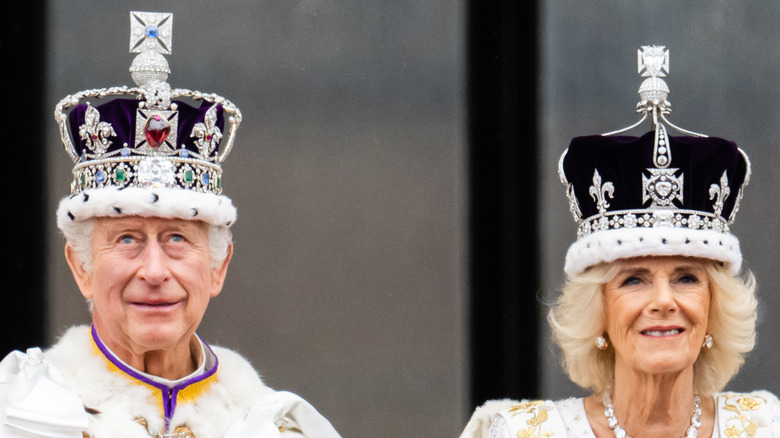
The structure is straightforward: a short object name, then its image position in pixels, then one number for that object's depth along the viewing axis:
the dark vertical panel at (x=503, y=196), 13.30
